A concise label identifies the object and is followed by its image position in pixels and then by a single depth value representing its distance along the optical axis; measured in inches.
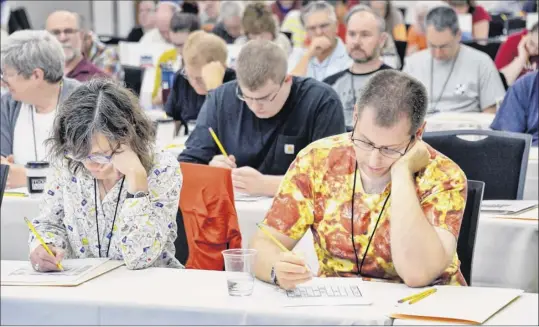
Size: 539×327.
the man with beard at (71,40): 222.7
